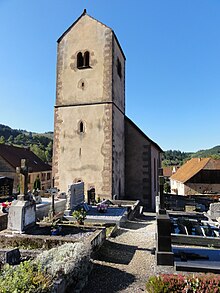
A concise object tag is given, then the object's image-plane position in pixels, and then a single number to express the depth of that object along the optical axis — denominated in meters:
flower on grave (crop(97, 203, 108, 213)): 13.48
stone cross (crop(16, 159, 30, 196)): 9.73
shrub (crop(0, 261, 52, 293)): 3.96
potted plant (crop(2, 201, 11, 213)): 11.93
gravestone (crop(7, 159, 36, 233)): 8.90
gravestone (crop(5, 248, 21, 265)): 5.88
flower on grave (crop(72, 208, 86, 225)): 10.68
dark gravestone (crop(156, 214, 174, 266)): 6.64
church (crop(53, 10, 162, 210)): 17.34
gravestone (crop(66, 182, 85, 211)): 13.10
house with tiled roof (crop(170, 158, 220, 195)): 33.44
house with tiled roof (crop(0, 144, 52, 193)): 32.72
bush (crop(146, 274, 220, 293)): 4.43
